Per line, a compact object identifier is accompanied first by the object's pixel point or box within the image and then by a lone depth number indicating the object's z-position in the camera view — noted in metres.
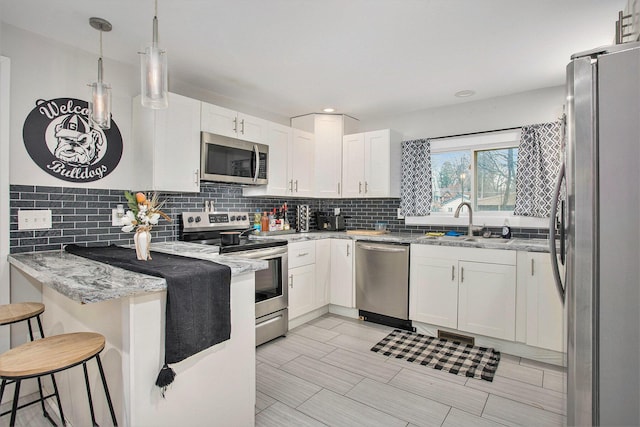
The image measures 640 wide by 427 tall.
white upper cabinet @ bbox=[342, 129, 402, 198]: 3.83
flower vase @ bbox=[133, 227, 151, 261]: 1.79
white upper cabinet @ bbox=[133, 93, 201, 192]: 2.61
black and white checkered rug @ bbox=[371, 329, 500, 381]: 2.58
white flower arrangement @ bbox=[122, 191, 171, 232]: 1.73
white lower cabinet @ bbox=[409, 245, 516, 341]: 2.83
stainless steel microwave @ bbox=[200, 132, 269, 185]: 2.95
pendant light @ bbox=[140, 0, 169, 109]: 1.47
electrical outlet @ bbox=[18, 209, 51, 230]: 2.19
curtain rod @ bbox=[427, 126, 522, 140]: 3.39
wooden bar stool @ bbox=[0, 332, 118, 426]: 1.22
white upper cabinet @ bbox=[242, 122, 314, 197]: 3.60
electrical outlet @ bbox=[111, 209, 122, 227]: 2.63
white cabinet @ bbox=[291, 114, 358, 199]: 4.10
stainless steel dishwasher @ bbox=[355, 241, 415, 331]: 3.36
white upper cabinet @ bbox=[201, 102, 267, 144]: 2.99
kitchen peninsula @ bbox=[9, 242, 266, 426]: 1.33
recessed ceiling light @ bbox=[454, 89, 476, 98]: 3.34
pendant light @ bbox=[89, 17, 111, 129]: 1.86
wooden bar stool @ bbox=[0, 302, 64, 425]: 1.73
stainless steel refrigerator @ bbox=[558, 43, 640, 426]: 1.14
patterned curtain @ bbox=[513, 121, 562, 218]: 3.14
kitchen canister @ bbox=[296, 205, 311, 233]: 4.18
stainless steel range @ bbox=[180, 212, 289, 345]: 2.92
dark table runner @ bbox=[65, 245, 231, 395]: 1.39
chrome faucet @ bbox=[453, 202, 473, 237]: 3.38
